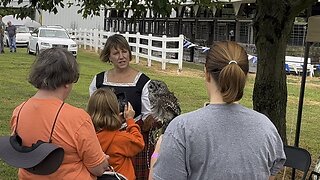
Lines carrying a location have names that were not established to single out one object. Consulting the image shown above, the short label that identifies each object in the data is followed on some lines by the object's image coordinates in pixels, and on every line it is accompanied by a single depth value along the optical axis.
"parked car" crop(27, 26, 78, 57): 25.97
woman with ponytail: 2.27
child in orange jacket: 3.56
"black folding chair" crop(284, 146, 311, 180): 4.26
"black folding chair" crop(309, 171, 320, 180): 4.19
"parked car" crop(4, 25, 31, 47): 34.72
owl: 4.14
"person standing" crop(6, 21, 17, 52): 28.48
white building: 42.09
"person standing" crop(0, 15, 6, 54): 25.95
